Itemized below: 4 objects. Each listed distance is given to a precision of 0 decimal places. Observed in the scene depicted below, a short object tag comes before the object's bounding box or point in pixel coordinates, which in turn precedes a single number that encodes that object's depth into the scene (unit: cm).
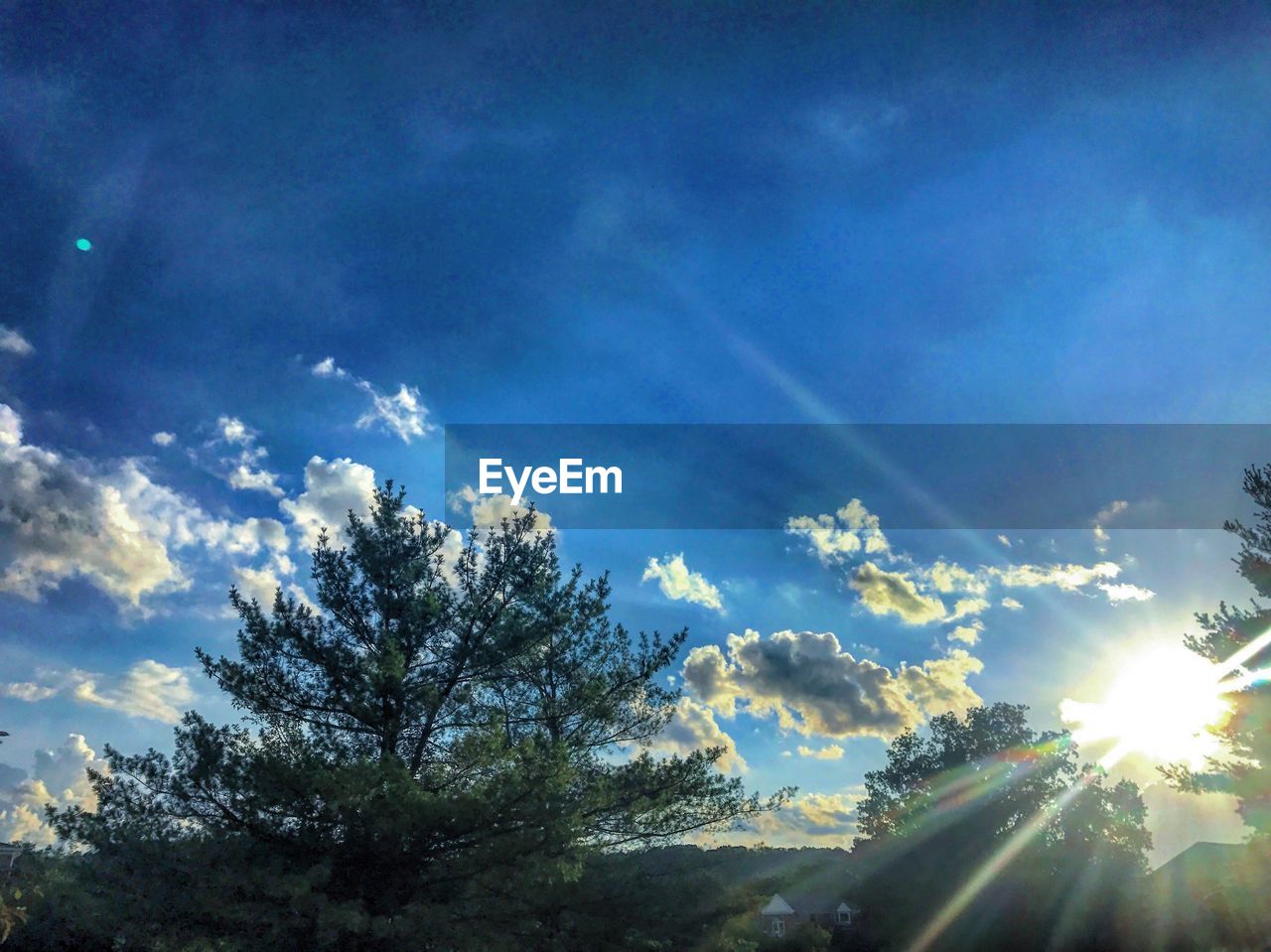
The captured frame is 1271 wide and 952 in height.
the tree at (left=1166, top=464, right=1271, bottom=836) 2386
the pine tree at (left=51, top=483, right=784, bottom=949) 1418
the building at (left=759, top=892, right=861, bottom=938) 6078
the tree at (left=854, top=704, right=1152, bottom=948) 3578
